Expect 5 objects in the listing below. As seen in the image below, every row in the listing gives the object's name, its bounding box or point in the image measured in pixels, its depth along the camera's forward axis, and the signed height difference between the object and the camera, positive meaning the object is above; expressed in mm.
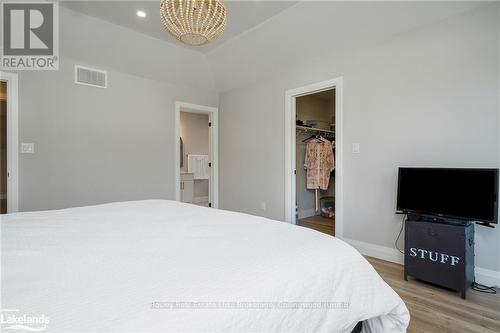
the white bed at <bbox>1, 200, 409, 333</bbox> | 679 -352
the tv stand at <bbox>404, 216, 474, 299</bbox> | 2037 -707
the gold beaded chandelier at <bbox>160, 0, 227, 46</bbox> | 1721 +995
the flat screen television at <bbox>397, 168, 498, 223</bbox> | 2035 -218
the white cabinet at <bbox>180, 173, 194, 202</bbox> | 5750 -473
